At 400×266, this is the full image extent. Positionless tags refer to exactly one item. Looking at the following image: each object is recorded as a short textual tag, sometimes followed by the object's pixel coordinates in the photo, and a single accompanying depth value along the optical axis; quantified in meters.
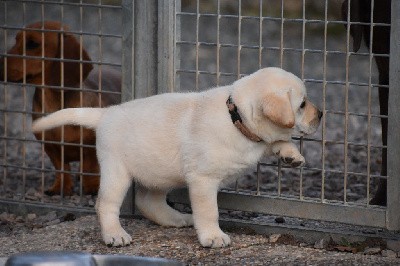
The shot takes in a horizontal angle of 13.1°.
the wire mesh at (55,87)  10.18
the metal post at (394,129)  8.54
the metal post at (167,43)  9.45
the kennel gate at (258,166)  8.74
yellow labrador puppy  8.32
